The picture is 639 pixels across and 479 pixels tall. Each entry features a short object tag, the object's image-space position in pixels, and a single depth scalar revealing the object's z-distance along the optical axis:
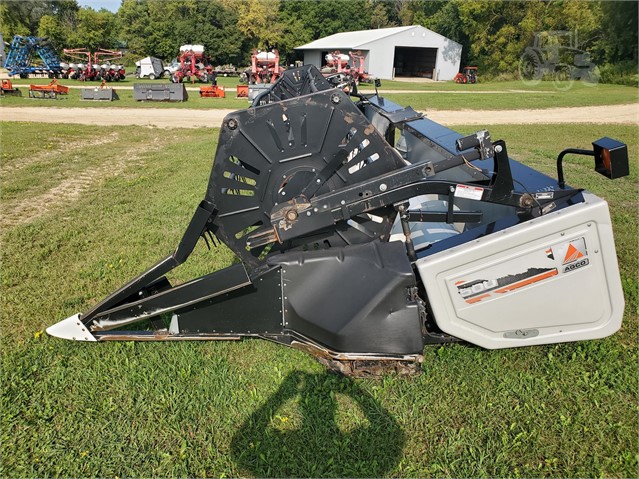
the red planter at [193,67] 31.80
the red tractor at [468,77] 36.66
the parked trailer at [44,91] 20.44
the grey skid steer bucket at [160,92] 20.78
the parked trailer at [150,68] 34.94
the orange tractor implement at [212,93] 23.00
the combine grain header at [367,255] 2.63
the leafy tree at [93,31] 49.47
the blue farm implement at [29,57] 31.88
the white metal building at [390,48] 39.47
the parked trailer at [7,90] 21.59
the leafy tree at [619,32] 27.39
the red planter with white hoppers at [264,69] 29.67
